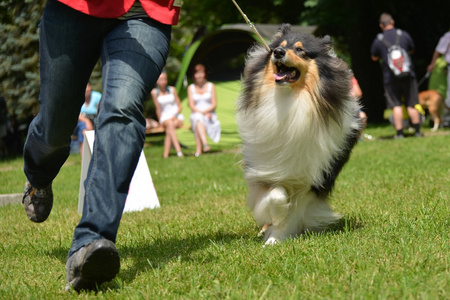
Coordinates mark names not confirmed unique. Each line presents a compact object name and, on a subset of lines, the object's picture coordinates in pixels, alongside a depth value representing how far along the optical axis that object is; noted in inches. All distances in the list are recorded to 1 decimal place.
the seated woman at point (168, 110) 506.9
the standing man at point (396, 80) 490.0
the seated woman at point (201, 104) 511.5
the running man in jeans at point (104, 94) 112.3
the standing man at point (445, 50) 528.4
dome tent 580.8
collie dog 159.9
